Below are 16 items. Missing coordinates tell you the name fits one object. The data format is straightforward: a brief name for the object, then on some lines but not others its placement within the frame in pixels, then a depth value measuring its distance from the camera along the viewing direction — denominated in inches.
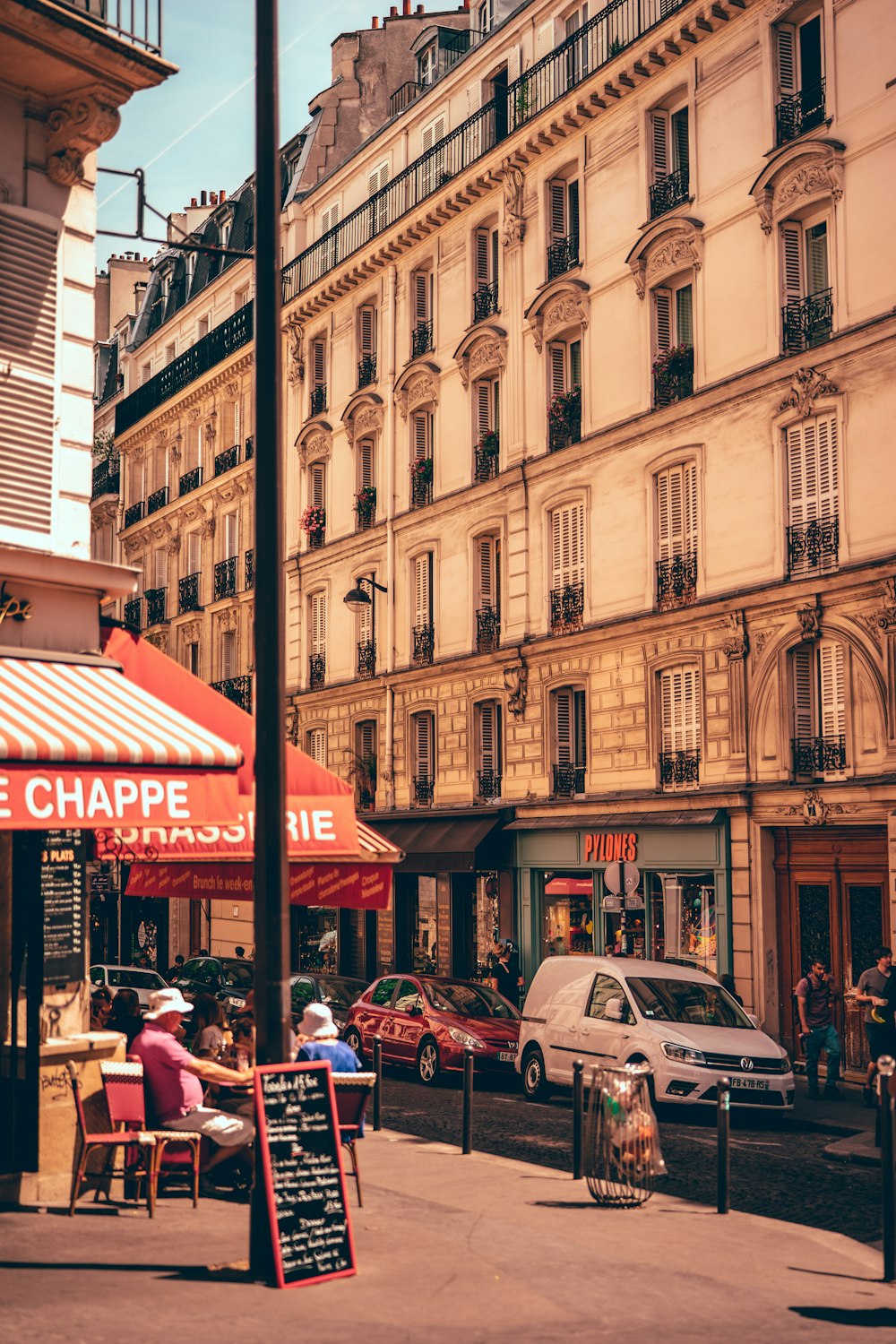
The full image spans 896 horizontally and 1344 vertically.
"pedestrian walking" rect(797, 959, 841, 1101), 873.5
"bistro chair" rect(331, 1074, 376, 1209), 458.9
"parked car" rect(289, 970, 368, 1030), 1015.6
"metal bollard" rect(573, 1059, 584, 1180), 538.6
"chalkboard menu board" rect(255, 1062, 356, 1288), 351.6
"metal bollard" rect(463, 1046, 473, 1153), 600.7
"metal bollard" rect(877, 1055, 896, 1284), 401.4
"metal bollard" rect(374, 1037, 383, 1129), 665.0
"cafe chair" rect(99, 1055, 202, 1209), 442.3
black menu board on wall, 442.0
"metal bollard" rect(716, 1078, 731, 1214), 476.4
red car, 890.7
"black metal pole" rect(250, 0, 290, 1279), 351.9
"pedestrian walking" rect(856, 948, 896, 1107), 780.0
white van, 735.7
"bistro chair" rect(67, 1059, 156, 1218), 426.3
